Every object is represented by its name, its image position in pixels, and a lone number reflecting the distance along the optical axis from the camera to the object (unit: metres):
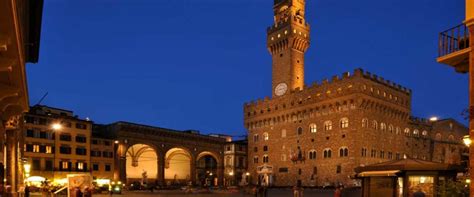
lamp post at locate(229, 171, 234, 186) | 79.72
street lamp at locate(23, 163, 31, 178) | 30.06
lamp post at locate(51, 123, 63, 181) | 55.32
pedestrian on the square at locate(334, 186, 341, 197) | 23.08
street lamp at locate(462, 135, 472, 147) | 13.59
